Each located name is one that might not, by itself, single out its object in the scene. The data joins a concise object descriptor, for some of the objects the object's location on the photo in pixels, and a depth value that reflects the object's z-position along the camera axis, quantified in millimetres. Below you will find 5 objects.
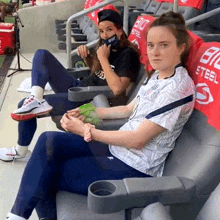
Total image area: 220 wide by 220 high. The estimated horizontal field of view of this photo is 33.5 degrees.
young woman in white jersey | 1256
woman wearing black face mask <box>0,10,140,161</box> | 2012
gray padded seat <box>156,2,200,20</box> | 3639
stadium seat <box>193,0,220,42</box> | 3793
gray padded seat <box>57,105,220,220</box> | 1171
